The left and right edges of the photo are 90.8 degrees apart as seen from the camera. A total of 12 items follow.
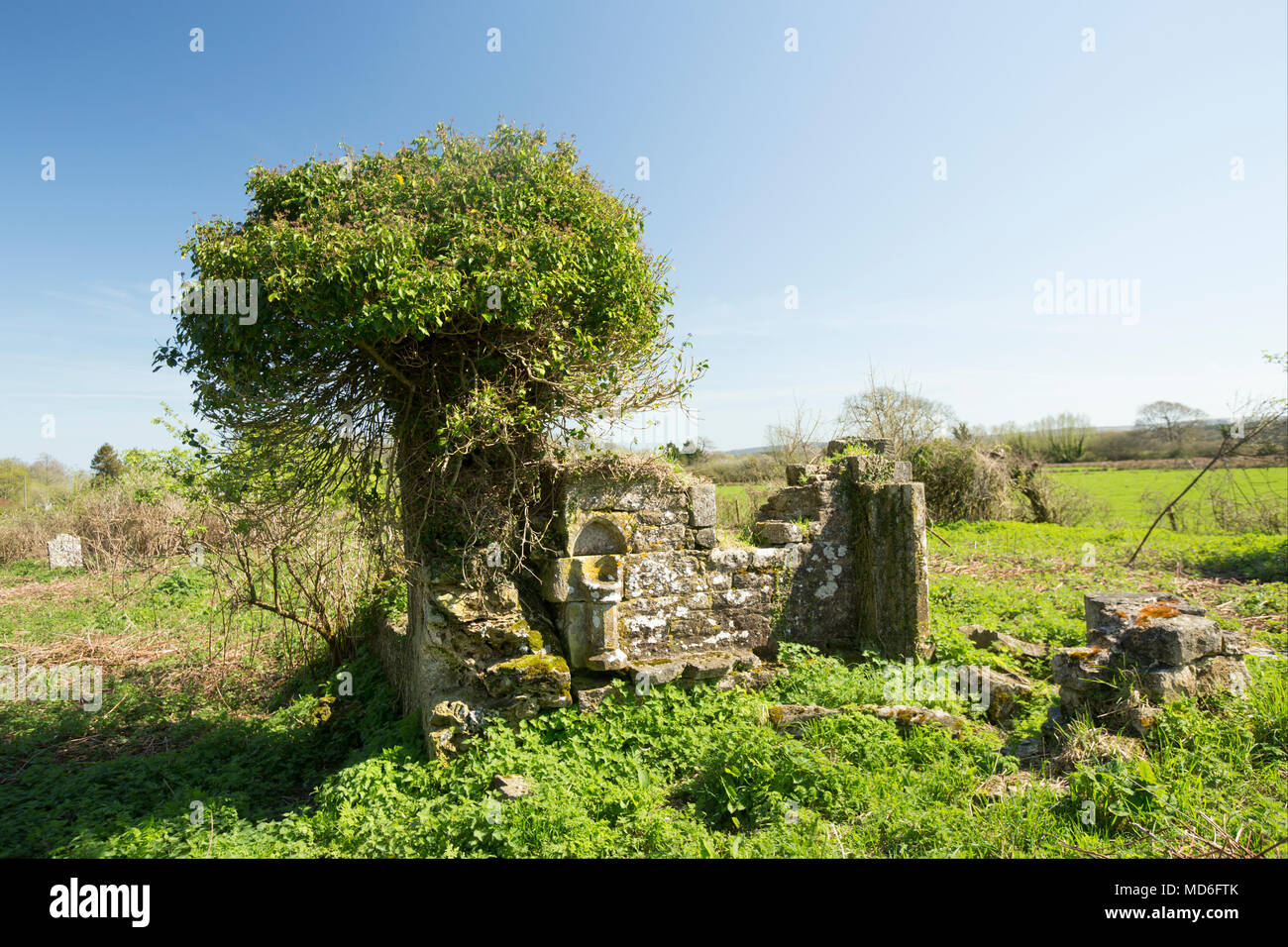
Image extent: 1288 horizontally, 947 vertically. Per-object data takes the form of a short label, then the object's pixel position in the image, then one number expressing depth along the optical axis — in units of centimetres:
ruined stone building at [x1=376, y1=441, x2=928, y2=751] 615
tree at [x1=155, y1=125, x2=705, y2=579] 539
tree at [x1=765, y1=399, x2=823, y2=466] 1798
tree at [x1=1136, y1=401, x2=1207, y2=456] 3004
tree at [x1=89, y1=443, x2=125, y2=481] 2478
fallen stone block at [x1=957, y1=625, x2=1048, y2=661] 759
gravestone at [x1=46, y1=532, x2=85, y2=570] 1728
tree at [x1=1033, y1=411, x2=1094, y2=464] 3136
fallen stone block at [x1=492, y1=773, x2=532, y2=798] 478
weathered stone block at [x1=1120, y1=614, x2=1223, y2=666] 534
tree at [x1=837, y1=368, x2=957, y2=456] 2078
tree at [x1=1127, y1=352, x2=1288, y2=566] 1182
